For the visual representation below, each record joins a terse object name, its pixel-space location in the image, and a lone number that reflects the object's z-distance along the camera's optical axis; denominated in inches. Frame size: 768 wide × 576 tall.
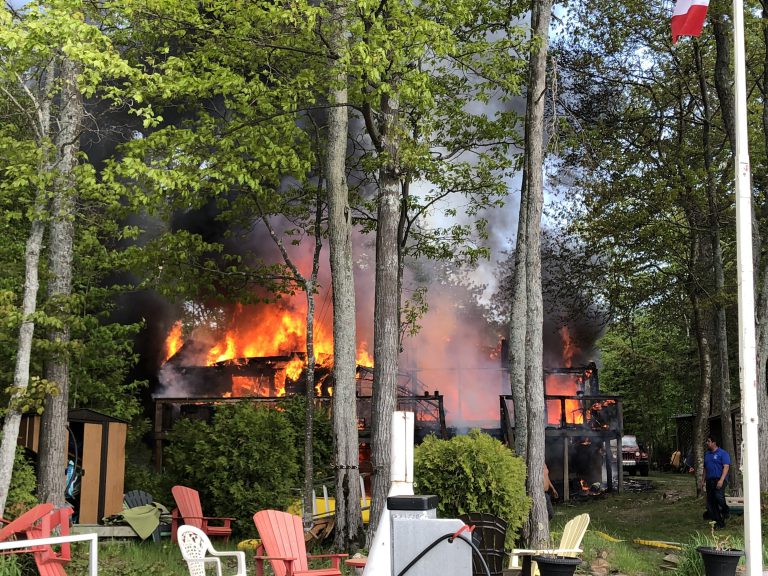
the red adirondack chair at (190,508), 488.7
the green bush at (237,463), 592.4
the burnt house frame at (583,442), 901.2
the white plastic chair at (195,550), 305.0
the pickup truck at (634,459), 1341.0
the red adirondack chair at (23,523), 313.7
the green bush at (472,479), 410.0
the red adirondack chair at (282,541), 317.4
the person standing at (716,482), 583.2
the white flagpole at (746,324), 244.4
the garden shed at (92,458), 584.5
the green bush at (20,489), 466.3
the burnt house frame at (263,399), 871.1
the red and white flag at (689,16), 289.0
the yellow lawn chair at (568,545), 324.8
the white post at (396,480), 230.8
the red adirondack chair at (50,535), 284.4
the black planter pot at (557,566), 302.7
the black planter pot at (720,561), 321.7
